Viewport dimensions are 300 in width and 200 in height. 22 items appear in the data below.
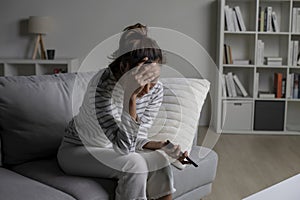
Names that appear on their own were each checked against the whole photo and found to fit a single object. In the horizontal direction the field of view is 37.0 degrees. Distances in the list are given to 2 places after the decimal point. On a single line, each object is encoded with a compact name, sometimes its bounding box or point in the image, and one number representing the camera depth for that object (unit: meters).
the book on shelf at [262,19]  4.55
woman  1.94
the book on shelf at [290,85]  4.59
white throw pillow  2.25
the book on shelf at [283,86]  4.61
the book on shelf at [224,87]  4.66
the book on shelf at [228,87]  4.69
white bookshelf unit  4.55
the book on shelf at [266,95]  4.62
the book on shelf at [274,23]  4.55
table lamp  4.64
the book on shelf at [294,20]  4.52
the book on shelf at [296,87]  4.61
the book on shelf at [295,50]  4.55
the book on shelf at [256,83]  4.61
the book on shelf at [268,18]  4.53
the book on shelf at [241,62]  4.64
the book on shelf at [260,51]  4.57
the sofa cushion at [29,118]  2.19
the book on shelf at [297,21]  4.52
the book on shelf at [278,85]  4.61
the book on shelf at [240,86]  4.68
